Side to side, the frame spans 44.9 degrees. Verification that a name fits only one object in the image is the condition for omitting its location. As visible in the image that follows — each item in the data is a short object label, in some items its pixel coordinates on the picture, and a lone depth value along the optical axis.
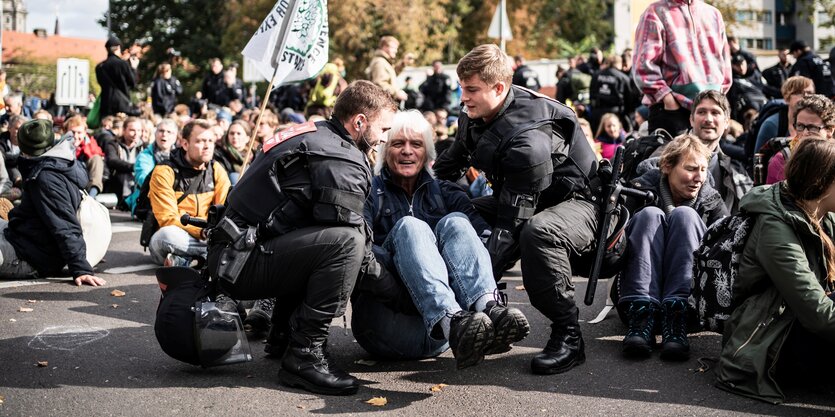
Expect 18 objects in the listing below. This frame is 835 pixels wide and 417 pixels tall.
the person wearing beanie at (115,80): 17.55
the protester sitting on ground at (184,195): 8.10
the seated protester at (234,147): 10.29
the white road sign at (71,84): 19.06
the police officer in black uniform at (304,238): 4.82
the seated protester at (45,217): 7.65
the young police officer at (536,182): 5.11
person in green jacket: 4.59
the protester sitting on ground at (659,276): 5.43
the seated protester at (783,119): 8.23
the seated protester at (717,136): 6.78
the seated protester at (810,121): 6.59
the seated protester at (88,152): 12.49
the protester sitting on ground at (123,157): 13.58
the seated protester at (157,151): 10.52
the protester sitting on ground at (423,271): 4.62
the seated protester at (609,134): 12.71
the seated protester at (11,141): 12.47
